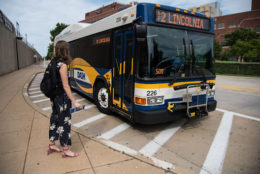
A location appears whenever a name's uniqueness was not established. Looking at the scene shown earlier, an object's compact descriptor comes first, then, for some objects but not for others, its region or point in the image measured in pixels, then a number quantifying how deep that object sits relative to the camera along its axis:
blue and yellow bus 4.05
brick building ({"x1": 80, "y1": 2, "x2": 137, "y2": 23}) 66.96
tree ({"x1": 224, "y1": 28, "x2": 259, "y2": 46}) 43.93
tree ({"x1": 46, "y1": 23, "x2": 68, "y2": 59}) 46.72
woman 2.88
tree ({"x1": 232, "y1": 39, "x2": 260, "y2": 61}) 35.09
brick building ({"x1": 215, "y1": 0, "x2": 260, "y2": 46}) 55.28
